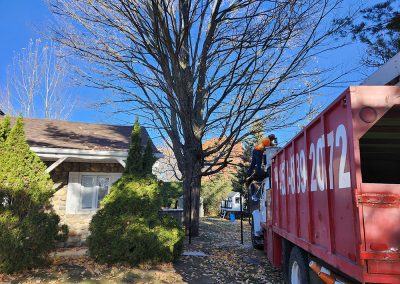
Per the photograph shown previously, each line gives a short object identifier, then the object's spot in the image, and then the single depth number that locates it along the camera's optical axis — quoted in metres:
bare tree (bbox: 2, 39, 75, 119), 27.14
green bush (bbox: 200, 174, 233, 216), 29.73
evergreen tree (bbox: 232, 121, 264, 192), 29.05
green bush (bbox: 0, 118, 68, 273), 7.14
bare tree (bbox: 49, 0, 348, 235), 10.74
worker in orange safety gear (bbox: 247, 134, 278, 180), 10.66
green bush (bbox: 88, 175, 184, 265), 7.96
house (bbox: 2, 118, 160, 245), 10.88
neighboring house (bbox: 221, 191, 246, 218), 27.88
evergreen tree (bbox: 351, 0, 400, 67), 12.59
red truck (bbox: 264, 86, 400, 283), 2.85
